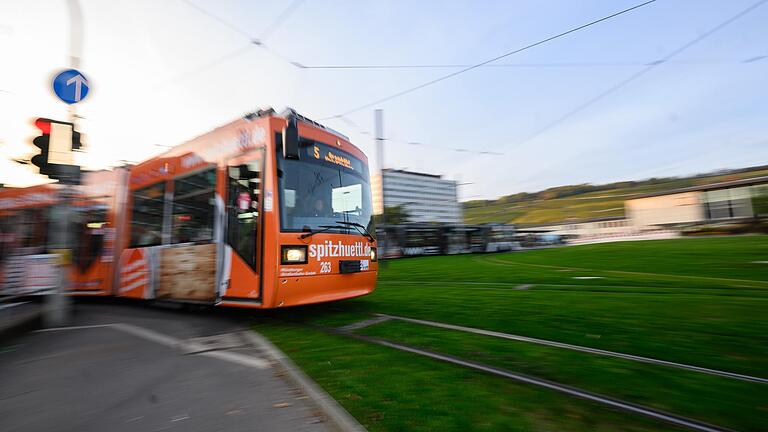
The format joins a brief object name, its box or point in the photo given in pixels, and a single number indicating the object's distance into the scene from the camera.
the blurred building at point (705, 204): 39.83
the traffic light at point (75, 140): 6.90
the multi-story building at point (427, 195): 128.75
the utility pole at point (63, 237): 6.85
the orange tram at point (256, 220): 5.57
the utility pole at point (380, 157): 24.55
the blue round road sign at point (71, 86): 6.78
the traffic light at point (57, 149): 6.62
